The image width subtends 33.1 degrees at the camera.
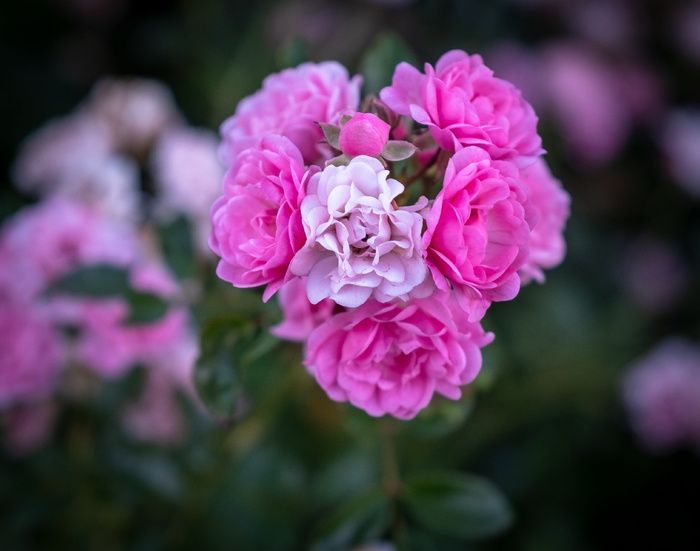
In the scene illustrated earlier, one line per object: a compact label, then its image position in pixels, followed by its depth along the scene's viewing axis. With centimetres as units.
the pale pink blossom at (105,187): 43
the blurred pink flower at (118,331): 40
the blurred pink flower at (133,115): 51
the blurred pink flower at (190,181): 45
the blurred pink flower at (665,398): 60
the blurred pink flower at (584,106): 74
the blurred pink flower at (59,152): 48
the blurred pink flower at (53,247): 40
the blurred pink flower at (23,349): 40
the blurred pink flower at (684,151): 73
